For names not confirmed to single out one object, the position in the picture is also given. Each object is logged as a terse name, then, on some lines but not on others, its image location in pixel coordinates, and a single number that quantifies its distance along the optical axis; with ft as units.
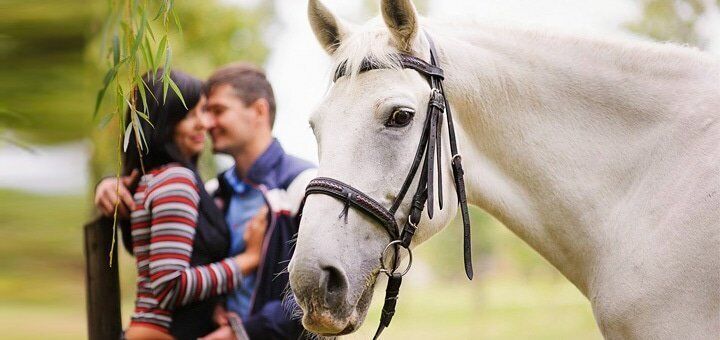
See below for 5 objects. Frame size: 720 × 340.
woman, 10.66
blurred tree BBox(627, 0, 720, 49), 25.66
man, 11.23
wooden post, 11.78
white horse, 8.00
